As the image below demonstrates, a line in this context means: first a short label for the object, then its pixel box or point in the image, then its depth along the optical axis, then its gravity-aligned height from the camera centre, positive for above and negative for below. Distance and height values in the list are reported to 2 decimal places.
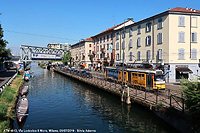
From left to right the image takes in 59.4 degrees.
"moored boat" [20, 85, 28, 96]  29.28 -5.05
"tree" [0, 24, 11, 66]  32.08 +2.64
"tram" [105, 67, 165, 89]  23.38 -2.56
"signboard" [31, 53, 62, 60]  70.97 +1.99
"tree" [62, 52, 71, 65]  93.45 +1.41
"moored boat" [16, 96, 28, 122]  16.25 -4.79
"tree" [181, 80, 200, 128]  10.41 -2.49
